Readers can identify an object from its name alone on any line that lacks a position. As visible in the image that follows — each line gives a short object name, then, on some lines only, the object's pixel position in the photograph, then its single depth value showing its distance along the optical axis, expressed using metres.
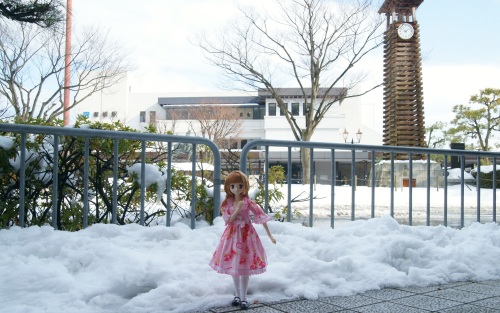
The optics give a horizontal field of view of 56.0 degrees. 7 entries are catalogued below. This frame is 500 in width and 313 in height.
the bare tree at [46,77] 19.33
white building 43.66
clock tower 22.62
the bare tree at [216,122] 37.06
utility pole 19.20
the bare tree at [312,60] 20.14
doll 2.88
